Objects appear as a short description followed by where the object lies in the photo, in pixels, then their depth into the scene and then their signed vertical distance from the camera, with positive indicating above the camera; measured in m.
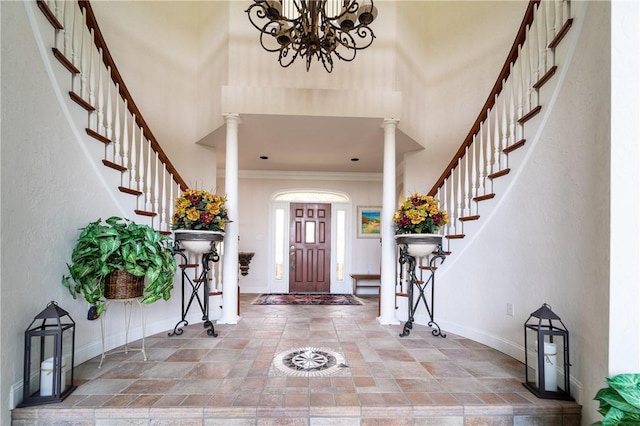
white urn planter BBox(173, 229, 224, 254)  3.31 -0.21
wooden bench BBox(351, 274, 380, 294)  6.63 -1.20
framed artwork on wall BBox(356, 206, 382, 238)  7.12 -0.06
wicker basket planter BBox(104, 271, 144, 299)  2.45 -0.51
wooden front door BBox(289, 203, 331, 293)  7.01 -0.62
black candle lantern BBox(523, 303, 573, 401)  2.05 -0.88
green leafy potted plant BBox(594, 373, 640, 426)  1.46 -0.81
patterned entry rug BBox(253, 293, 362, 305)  5.52 -1.42
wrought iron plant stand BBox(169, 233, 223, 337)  3.38 -0.68
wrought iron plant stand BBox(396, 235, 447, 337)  3.46 -0.63
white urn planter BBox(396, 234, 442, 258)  3.43 -0.24
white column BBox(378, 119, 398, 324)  4.01 -0.16
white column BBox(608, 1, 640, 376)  1.68 +0.13
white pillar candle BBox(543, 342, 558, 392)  2.09 -0.92
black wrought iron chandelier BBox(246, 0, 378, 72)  2.37 +1.44
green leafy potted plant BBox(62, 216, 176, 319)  2.34 -0.32
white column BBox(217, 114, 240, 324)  3.96 -0.23
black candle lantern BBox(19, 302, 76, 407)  1.92 -0.90
